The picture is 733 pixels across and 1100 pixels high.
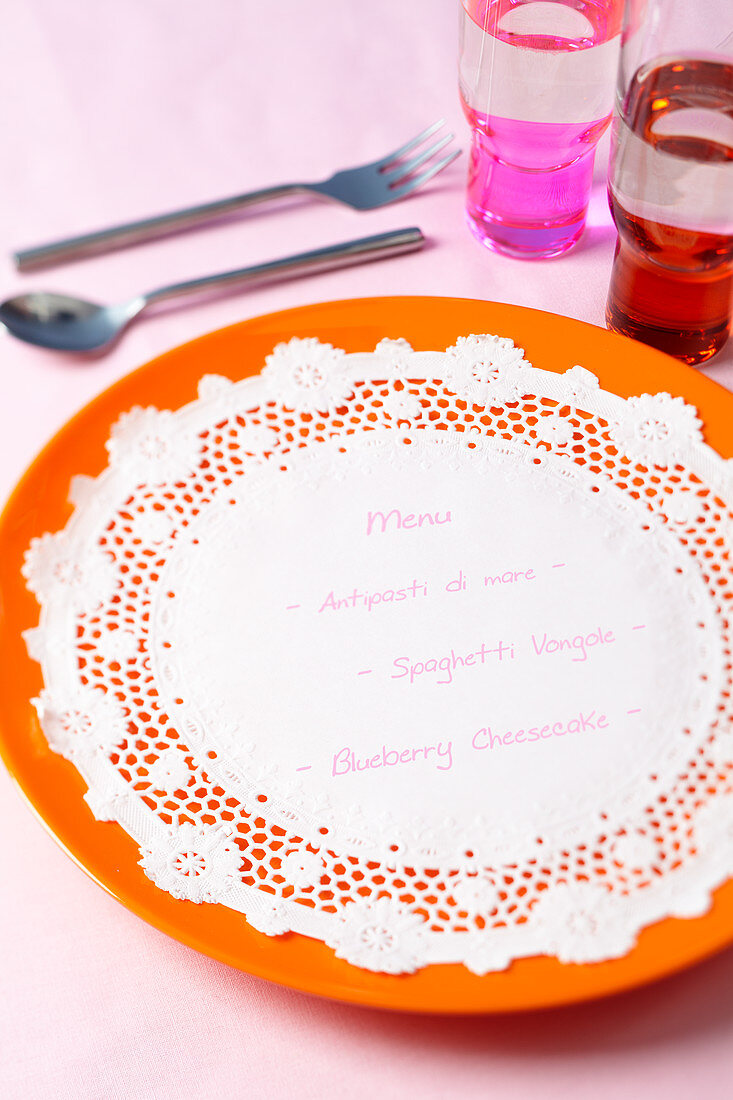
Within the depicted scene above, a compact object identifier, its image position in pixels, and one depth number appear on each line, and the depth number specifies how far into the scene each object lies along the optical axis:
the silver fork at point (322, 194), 0.79
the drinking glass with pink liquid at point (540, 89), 0.64
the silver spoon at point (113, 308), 0.73
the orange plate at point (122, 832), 0.42
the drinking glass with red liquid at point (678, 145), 0.57
